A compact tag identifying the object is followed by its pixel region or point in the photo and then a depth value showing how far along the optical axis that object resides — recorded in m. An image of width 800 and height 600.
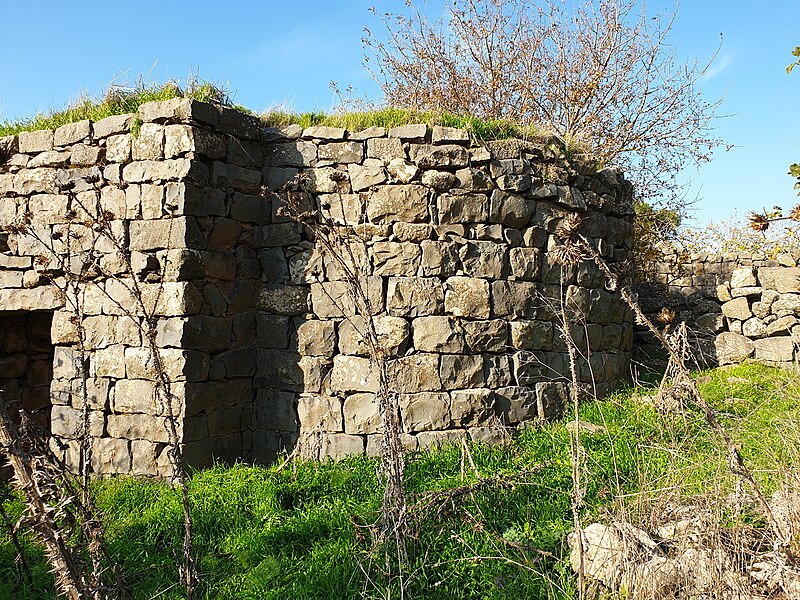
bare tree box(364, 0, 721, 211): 11.17
